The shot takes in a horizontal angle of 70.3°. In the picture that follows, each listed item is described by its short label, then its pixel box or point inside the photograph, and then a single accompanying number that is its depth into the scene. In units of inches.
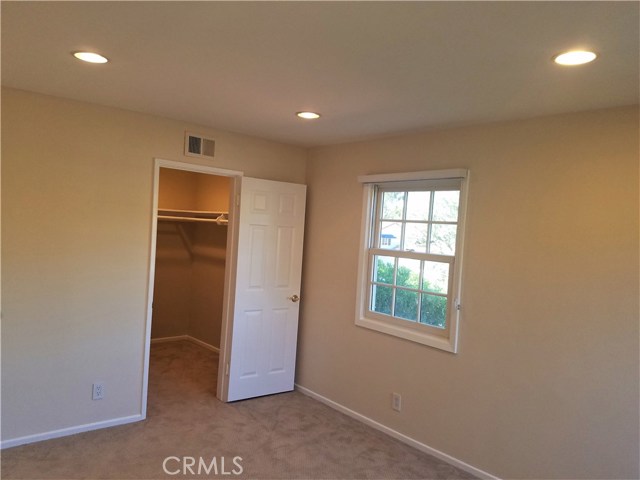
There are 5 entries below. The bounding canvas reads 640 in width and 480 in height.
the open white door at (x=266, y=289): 154.3
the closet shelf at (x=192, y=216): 199.3
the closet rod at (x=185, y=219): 203.8
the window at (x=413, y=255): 126.3
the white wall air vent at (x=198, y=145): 141.3
